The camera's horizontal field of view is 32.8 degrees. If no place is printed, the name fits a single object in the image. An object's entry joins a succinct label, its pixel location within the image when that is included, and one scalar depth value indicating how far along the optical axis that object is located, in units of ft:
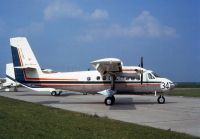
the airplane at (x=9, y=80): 177.99
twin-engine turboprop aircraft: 83.25
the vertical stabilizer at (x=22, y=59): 90.99
